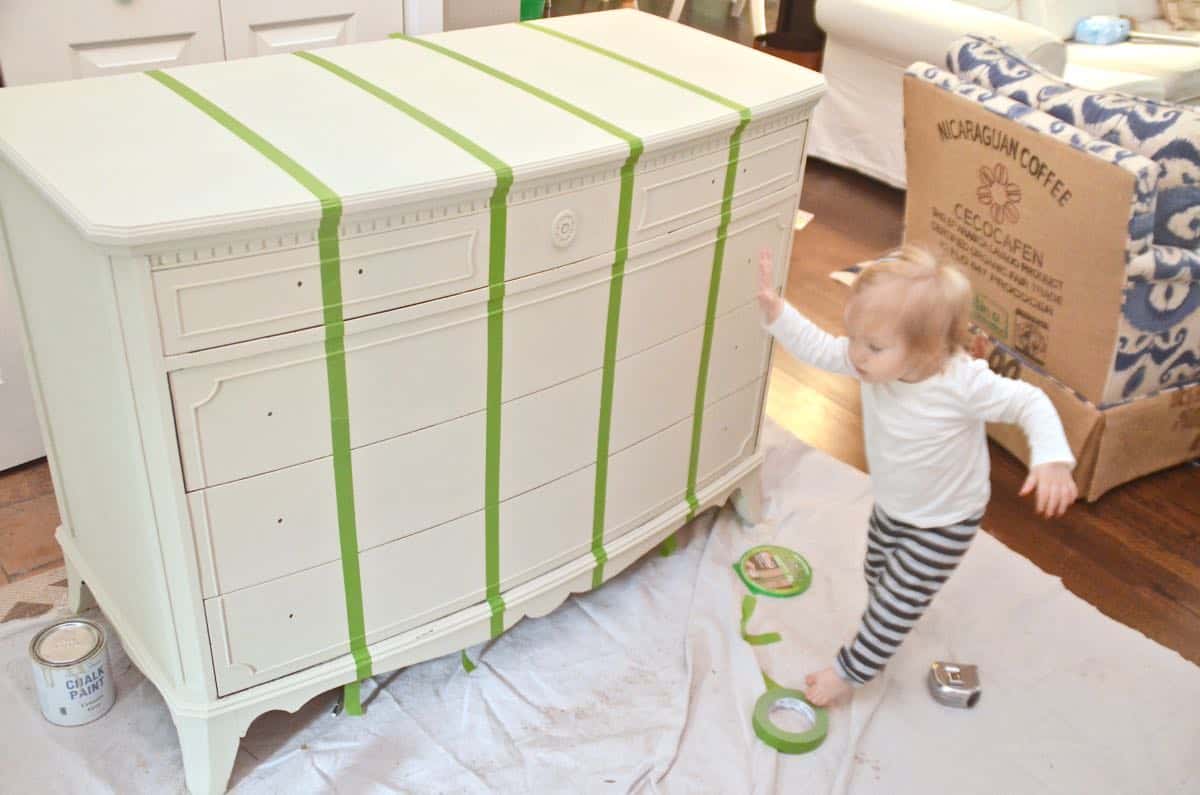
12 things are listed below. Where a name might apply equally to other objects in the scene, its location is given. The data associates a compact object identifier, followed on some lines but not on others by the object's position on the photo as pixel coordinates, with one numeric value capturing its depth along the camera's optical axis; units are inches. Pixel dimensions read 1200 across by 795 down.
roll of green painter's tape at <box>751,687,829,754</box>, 68.8
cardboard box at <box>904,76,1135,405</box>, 85.7
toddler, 57.7
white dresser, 51.3
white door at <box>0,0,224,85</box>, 72.7
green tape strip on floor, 77.1
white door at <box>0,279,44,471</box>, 80.7
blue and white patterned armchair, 83.4
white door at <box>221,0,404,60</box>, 82.2
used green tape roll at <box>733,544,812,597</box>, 81.7
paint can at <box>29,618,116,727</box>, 64.7
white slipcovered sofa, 127.0
